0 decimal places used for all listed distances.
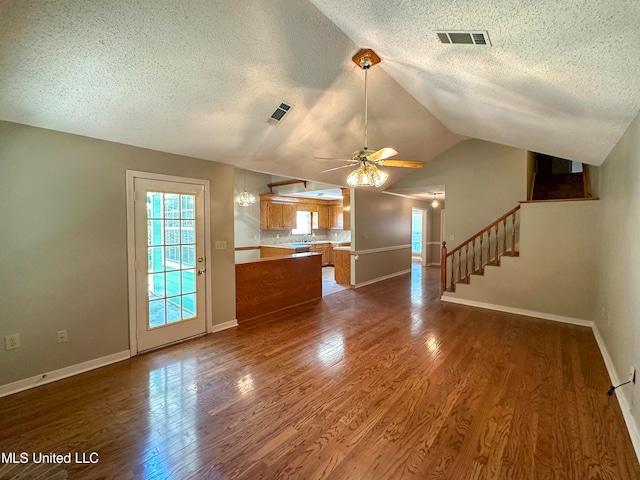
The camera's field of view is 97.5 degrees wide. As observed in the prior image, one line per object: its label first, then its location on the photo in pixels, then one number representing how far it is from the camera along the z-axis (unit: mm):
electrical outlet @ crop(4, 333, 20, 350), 2439
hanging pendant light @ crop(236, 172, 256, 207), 6766
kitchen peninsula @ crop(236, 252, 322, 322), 4309
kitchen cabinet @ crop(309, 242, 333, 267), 8992
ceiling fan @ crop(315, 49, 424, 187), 2590
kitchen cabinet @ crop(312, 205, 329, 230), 9453
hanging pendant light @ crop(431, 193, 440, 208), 9200
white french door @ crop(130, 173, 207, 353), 3207
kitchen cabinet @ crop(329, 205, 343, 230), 9680
